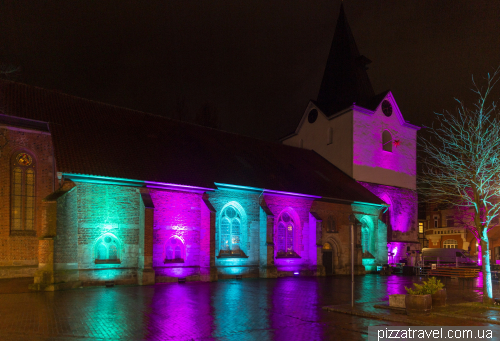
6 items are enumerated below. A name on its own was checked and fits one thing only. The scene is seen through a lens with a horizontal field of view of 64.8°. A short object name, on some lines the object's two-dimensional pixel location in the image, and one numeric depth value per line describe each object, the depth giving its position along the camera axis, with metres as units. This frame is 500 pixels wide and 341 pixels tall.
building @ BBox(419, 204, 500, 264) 45.06
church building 19.70
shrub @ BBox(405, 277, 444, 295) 13.12
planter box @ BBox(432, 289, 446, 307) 13.55
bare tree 14.35
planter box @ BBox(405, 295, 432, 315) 12.38
